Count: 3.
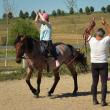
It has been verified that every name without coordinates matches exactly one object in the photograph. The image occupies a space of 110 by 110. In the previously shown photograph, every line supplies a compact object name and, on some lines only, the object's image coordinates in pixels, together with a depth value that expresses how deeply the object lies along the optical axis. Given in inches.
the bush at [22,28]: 1583.8
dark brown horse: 466.9
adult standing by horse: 410.6
